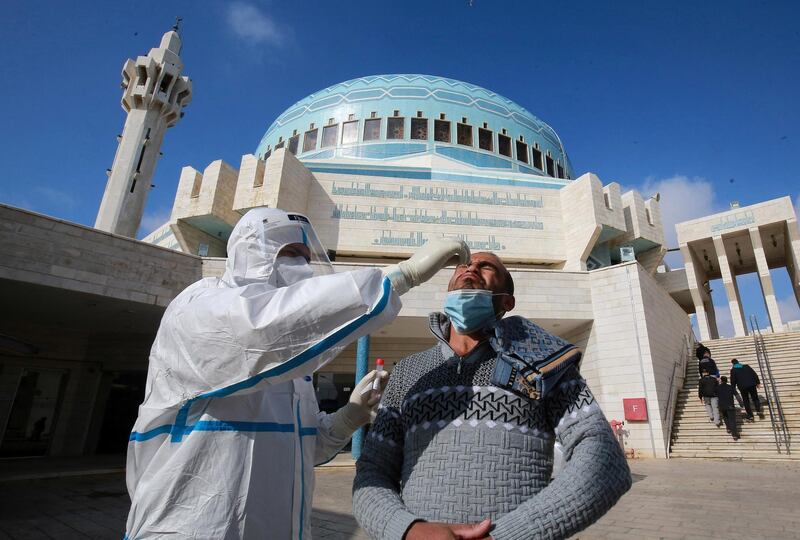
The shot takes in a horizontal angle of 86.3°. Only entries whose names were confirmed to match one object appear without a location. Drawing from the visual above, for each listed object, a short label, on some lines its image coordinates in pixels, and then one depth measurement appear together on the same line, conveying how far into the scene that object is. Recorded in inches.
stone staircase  378.3
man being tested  46.6
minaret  682.2
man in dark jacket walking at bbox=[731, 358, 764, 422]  401.4
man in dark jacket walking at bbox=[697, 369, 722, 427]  409.4
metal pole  414.6
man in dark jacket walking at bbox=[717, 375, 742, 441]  394.0
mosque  413.1
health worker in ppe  51.0
